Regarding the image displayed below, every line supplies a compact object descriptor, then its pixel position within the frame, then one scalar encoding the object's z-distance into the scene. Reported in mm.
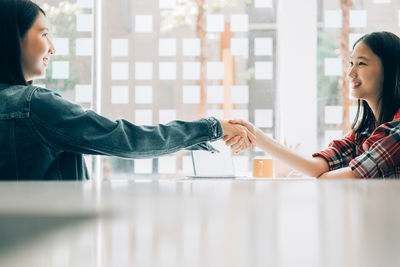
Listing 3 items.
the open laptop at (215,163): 2207
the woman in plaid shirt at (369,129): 1549
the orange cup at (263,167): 2490
